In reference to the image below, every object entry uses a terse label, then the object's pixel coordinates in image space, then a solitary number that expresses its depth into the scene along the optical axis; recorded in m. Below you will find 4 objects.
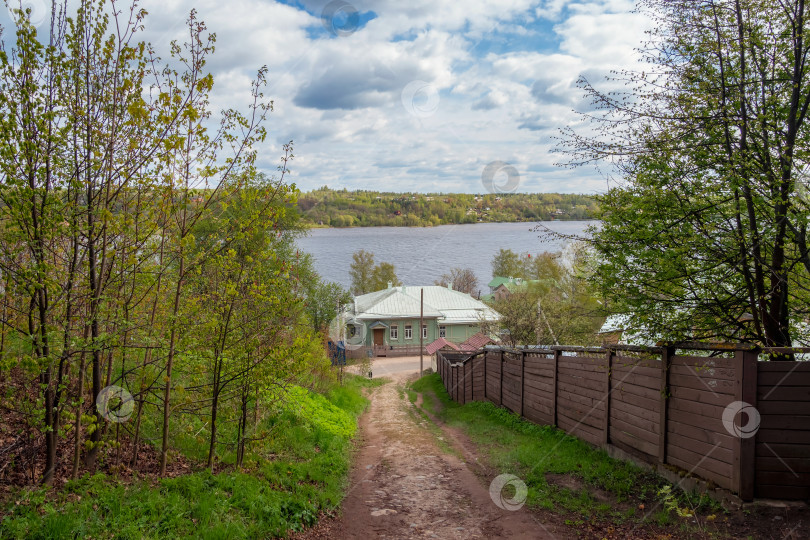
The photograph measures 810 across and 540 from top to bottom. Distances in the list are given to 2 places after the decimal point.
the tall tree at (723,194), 5.82
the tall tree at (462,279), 81.01
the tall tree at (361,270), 75.88
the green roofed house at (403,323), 49.66
